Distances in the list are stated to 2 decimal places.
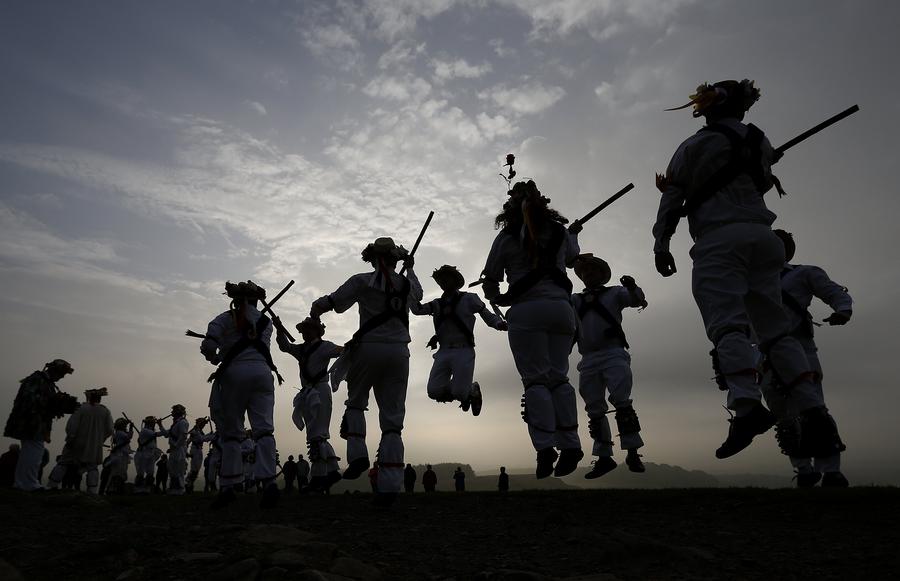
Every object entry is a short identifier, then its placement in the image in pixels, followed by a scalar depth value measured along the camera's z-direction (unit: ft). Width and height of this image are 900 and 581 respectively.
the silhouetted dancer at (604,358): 28.07
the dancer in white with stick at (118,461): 69.57
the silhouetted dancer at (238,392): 23.15
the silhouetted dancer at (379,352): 22.61
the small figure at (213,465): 65.05
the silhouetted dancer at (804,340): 18.27
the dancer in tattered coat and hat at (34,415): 38.91
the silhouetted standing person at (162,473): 84.12
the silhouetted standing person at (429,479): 73.36
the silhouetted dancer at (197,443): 82.79
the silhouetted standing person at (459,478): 78.64
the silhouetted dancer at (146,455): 74.18
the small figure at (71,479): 46.68
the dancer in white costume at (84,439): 45.37
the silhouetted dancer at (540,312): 20.54
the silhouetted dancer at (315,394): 37.47
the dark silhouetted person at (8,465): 47.09
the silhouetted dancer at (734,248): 14.30
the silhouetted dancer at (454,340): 32.91
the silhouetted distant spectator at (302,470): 80.02
